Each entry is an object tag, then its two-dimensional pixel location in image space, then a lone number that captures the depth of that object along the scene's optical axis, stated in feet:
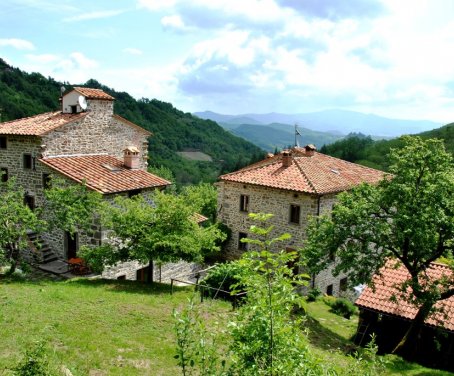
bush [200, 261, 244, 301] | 60.54
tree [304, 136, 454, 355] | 52.65
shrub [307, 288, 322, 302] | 79.82
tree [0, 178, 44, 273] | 55.51
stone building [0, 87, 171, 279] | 69.15
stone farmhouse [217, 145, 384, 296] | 84.84
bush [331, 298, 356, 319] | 75.62
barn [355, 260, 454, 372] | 56.44
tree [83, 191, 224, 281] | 58.39
